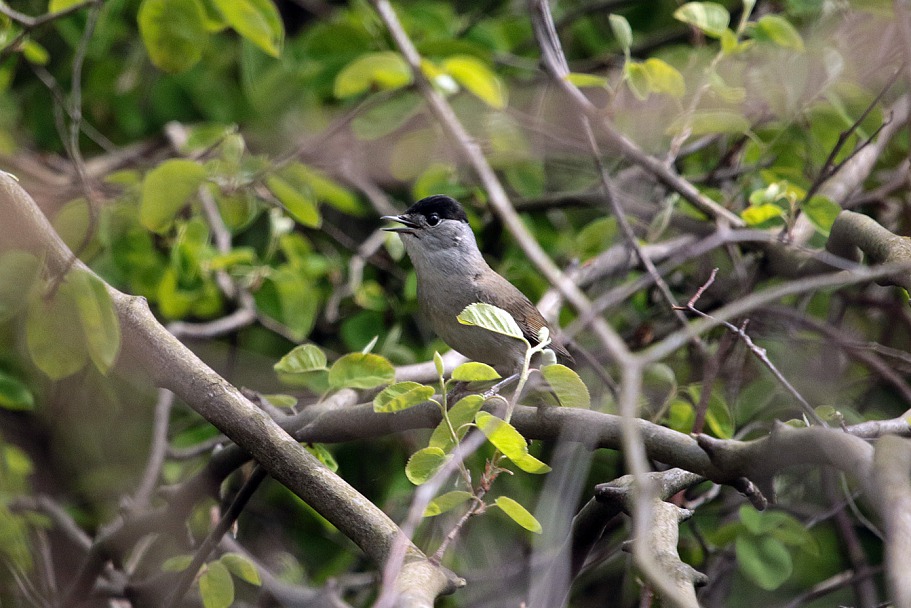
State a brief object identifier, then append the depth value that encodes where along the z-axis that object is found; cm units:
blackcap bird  737
